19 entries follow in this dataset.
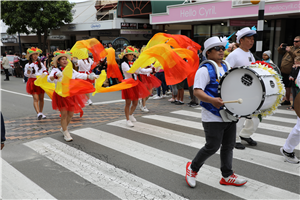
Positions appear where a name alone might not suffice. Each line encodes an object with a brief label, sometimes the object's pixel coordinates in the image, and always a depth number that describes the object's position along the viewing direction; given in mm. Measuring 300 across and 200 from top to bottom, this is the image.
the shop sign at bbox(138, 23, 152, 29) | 22781
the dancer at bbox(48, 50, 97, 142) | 5809
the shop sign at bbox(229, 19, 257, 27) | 13438
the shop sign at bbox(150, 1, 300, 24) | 11055
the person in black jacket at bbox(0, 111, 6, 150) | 3066
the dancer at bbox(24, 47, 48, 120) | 7984
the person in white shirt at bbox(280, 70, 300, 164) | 4324
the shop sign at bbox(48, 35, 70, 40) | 31781
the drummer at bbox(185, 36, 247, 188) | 3350
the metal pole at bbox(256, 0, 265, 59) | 8585
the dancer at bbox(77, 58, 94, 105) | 9594
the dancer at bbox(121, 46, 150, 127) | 6758
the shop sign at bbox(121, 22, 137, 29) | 22297
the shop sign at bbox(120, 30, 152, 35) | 22103
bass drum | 3094
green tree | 26953
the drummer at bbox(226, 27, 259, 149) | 4695
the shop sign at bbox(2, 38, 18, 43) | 39497
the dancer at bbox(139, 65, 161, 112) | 6887
